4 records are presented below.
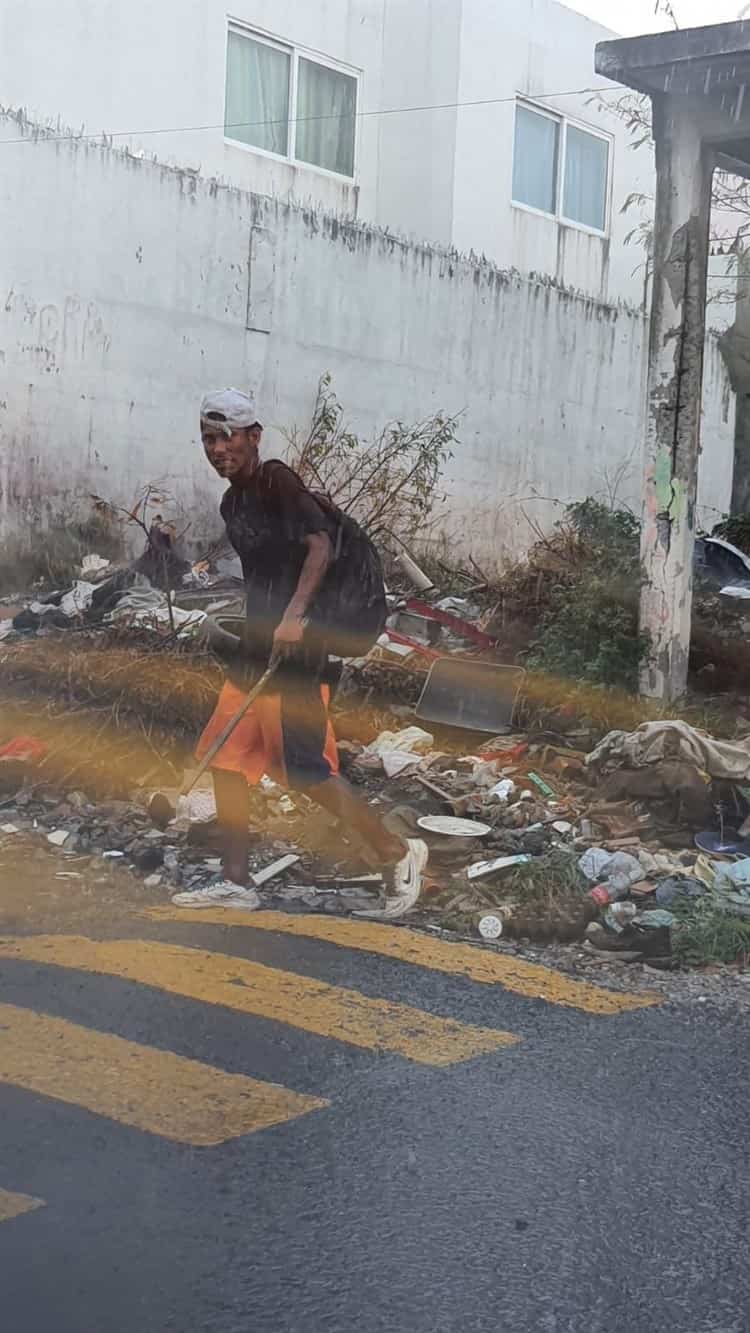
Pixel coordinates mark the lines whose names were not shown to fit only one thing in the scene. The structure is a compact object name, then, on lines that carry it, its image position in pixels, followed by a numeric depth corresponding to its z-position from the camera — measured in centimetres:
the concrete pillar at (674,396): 875
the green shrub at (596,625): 882
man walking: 569
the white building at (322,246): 1105
